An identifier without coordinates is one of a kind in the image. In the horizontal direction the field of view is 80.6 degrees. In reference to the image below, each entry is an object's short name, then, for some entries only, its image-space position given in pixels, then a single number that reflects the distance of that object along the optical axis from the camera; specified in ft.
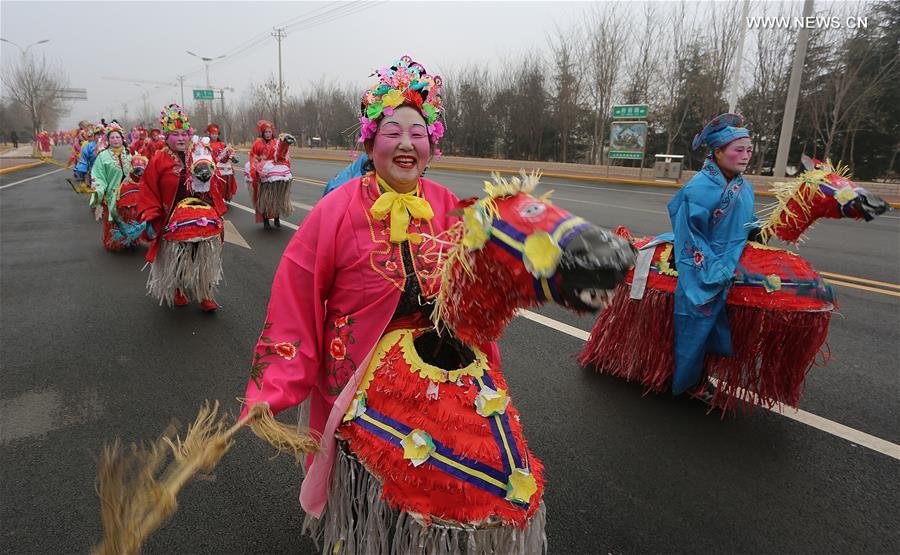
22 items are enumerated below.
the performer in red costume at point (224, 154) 21.12
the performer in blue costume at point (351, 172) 15.81
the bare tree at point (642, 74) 90.80
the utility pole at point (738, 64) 59.31
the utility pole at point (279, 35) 152.87
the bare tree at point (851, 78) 67.31
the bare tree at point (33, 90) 128.06
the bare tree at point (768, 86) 79.20
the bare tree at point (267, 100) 168.29
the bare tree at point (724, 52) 80.84
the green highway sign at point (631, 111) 69.77
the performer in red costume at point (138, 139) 36.70
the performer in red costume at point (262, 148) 34.22
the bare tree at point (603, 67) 91.40
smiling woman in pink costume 4.12
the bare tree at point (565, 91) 100.32
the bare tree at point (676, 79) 87.20
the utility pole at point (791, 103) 47.37
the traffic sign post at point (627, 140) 70.54
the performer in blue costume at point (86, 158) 40.24
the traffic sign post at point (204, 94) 173.23
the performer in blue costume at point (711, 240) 10.93
